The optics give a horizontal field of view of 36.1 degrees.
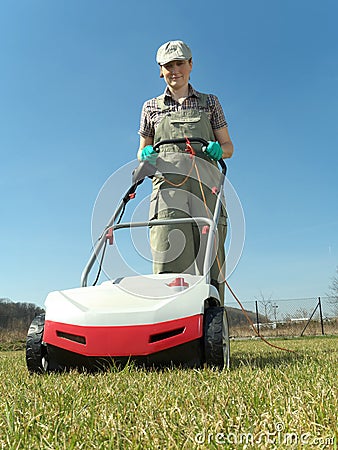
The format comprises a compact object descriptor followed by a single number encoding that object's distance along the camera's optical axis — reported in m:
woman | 3.15
